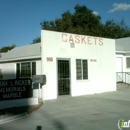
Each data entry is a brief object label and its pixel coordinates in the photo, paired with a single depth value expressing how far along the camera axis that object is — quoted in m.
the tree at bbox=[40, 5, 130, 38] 44.62
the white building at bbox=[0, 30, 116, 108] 15.16
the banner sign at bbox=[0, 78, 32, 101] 12.18
